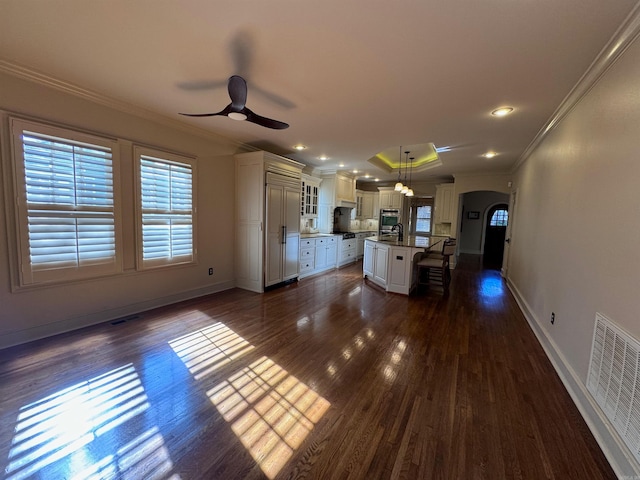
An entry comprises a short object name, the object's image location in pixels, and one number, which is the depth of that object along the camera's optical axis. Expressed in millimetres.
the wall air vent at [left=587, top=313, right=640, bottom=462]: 1395
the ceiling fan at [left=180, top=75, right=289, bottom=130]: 2219
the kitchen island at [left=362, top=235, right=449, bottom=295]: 4582
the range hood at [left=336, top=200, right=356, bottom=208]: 7133
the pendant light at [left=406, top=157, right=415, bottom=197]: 6121
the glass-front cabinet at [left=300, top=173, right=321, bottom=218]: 6328
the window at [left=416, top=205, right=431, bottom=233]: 8594
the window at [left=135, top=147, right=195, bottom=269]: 3418
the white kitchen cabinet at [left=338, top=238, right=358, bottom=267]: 7109
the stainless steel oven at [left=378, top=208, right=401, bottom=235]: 8523
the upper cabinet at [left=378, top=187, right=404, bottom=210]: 8359
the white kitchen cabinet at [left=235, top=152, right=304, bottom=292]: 4453
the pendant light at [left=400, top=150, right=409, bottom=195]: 5958
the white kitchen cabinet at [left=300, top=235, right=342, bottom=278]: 5749
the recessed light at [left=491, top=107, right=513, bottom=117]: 2915
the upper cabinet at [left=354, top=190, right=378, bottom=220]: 8852
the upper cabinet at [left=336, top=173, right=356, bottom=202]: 7046
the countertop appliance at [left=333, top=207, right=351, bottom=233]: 7859
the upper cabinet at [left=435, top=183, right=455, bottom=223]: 7281
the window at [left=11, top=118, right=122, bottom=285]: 2525
